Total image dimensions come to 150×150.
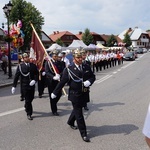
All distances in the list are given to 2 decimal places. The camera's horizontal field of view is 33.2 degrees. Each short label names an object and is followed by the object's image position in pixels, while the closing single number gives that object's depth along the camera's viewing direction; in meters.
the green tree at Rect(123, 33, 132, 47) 87.56
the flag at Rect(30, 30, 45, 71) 8.71
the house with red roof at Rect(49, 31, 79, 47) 78.94
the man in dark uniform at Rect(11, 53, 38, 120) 6.91
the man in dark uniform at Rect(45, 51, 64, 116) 7.14
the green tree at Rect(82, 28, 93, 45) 72.80
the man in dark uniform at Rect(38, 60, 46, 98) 9.99
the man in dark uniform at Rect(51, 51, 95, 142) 5.23
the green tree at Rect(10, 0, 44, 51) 46.91
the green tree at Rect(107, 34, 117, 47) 78.94
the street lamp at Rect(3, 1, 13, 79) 15.73
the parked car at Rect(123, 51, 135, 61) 36.53
